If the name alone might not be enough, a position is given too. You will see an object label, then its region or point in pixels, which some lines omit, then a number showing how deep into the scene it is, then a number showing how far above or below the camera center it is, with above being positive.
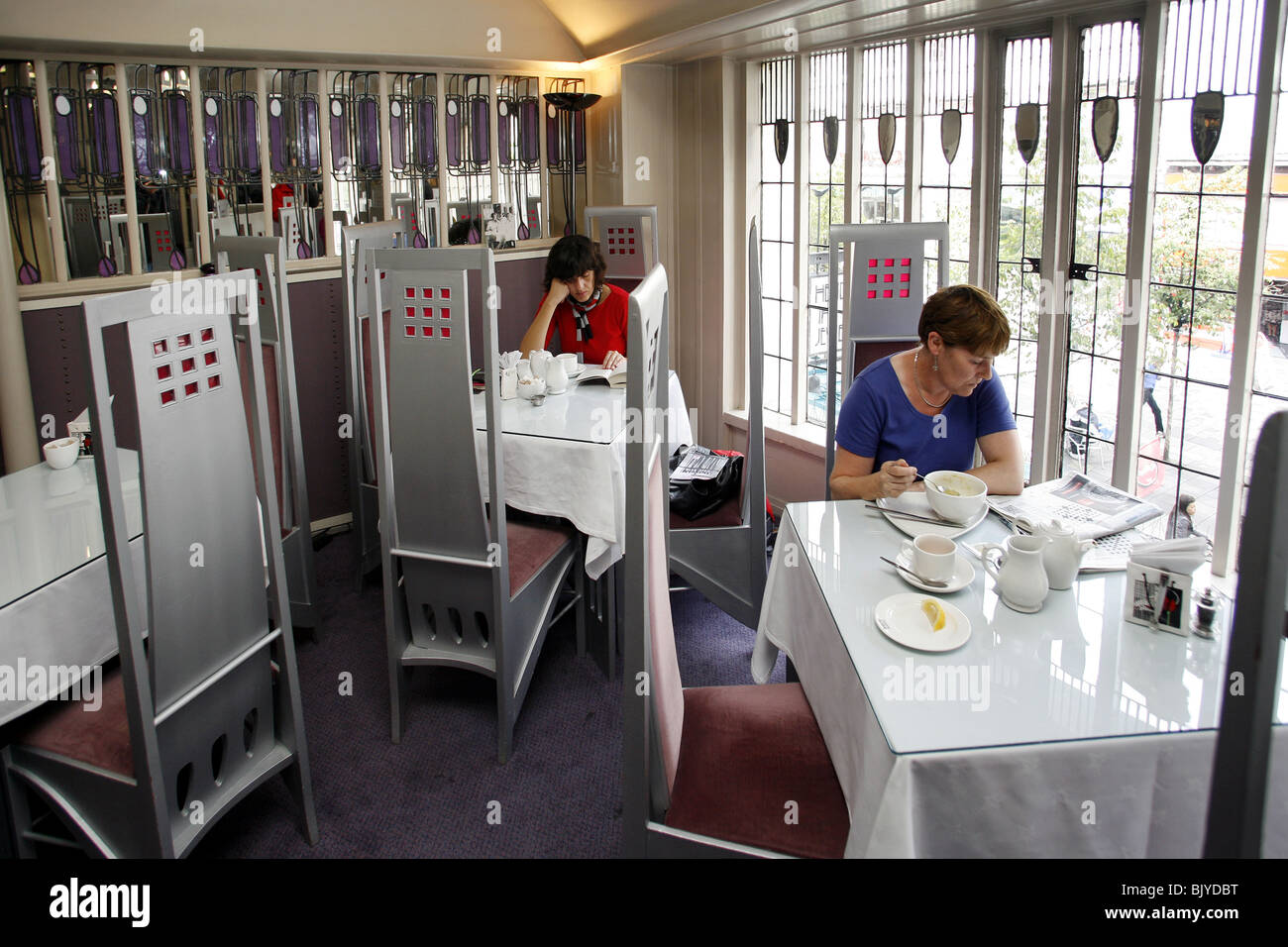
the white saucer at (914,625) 1.62 -0.61
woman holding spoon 2.47 -0.39
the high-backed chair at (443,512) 2.49 -0.63
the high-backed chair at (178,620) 1.75 -0.67
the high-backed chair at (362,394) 3.67 -0.43
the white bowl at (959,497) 2.12 -0.50
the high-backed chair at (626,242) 4.46 +0.19
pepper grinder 1.63 -0.60
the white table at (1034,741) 1.36 -0.67
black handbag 3.21 -0.72
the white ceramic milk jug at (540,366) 3.48 -0.30
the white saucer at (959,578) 1.81 -0.58
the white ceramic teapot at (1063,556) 1.81 -0.54
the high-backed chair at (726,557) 3.09 -0.91
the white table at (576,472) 2.92 -0.59
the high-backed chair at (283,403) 3.15 -0.39
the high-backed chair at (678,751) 1.52 -0.89
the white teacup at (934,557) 1.82 -0.54
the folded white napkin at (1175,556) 1.62 -0.49
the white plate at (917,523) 2.10 -0.55
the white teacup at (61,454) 2.60 -0.44
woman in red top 3.95 -0.10
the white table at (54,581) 1.90 -0.60
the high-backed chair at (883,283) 2.95 -0.02
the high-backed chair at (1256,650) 0.76 -0.31
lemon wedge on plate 1.67 -0.60
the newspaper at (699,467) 3.29 -0.66
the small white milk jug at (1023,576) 1.74 -0.55
